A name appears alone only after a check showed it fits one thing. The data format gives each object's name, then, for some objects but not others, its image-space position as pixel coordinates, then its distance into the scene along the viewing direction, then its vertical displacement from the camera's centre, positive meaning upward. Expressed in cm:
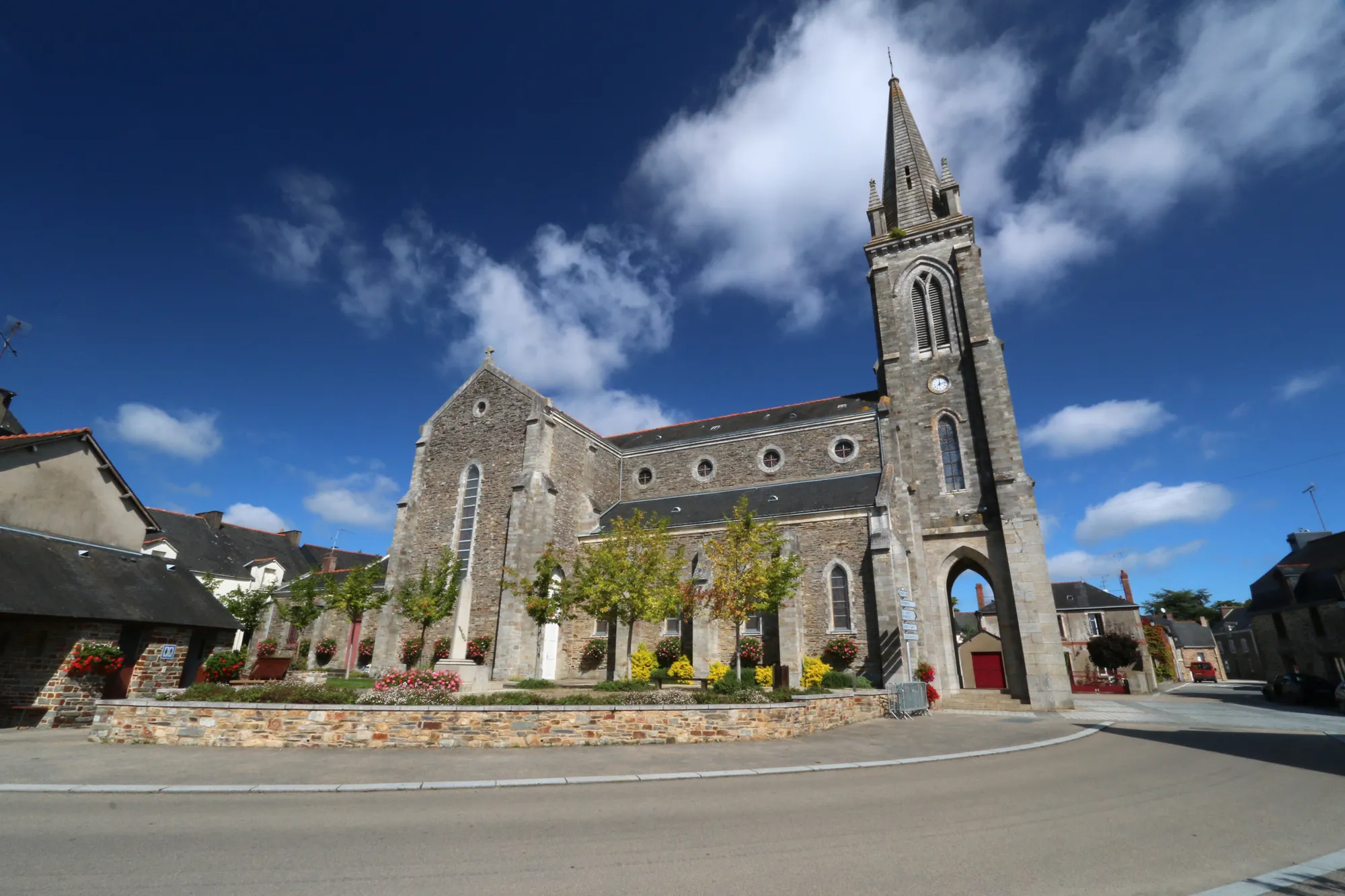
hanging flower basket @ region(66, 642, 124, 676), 1321 -10
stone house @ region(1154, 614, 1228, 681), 5631 +173
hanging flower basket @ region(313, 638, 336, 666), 2869 +26
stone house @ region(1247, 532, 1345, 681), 3039 +295
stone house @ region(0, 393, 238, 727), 1308 +147
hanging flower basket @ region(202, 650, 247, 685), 1527 -25
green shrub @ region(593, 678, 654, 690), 1952 -81
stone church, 2223 +756
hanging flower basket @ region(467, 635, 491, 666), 2445 +38
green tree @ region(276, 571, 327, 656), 2798 +243
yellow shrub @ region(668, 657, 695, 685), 2192 -38
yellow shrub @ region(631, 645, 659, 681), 2253 -16
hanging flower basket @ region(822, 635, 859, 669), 2152 +33
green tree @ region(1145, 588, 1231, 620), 7650 +773
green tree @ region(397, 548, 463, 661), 2477 +267
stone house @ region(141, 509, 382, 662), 3363 +632
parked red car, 5278 -61
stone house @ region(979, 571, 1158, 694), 3831 +284
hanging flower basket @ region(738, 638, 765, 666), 2261 +22
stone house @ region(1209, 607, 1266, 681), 5025 +160
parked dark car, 2267 -89
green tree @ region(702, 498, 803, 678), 1908 +277
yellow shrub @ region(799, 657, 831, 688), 2058 -36
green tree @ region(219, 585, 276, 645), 3084 +257
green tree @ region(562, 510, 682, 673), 2080 +271
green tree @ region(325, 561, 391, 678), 2575 +256
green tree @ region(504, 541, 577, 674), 2278 +255
